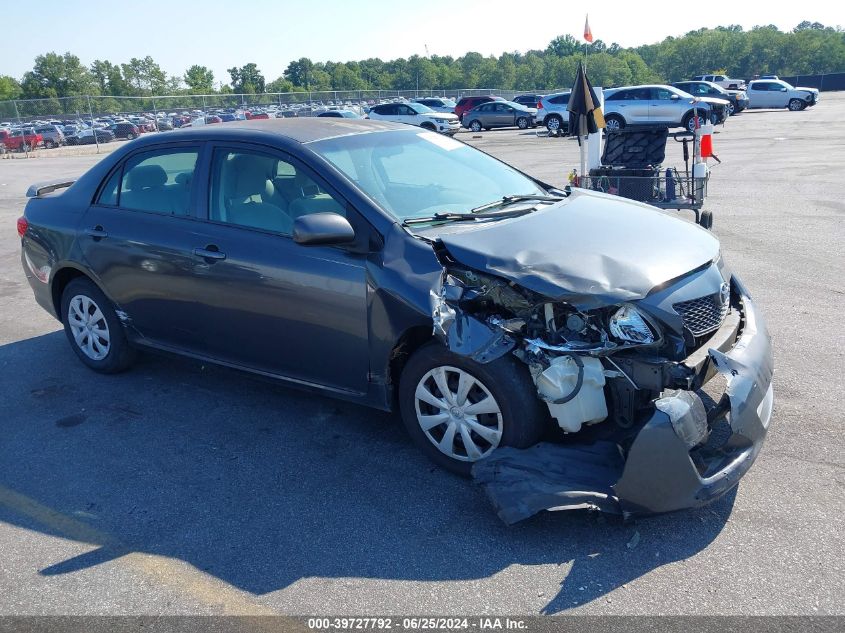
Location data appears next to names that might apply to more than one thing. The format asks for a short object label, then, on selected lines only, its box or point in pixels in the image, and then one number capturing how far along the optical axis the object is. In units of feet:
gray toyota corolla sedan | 11.47
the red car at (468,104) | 125.80
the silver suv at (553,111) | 100.01
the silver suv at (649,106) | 95.20
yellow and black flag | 30.09
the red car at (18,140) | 115.55
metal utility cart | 29.07
